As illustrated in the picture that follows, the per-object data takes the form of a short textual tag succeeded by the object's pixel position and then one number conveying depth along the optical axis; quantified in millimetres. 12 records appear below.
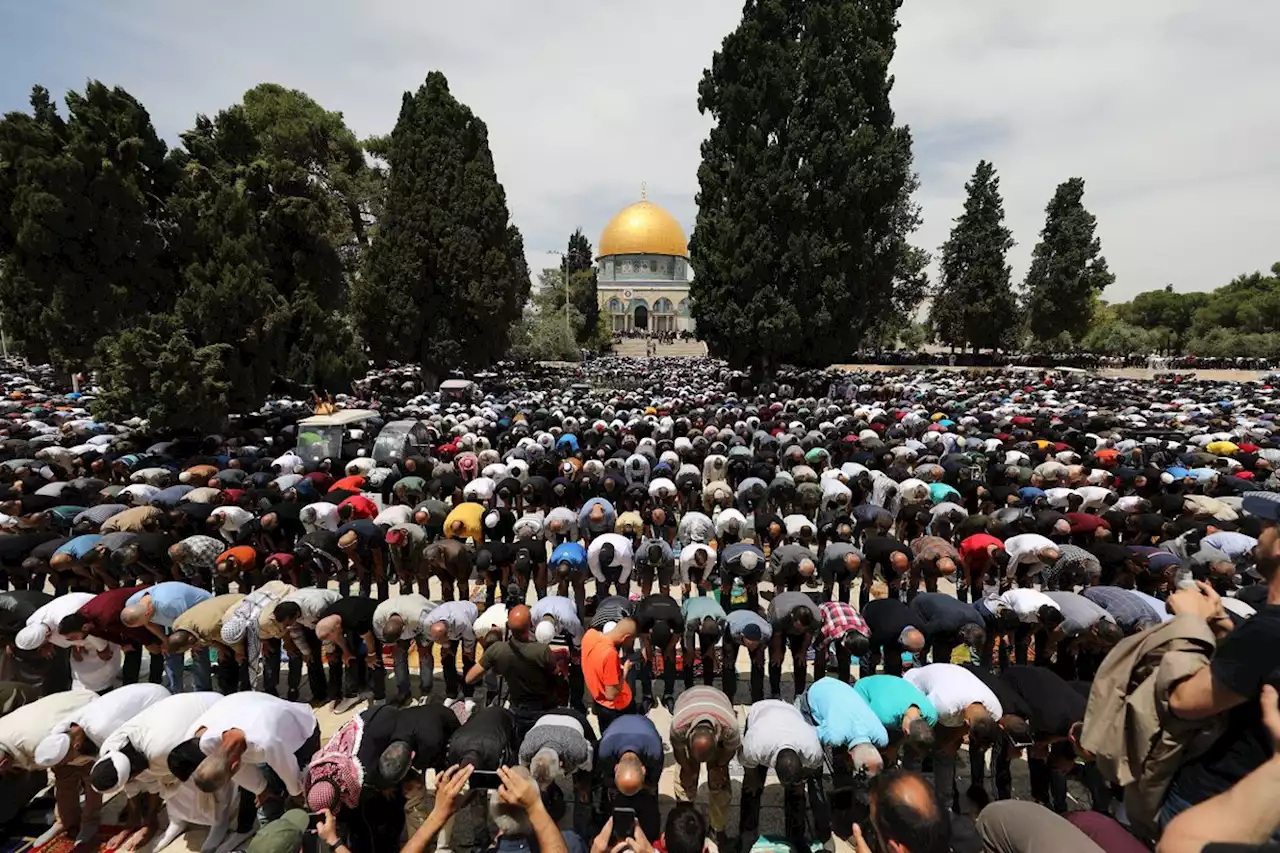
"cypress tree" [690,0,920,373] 23766
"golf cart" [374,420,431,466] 12531
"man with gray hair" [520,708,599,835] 3664
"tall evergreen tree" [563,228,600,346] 56062
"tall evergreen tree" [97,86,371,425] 13713
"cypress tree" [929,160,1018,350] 39062
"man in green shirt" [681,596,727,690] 5234
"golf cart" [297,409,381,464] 12586
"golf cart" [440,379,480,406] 22609
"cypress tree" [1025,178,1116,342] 39688
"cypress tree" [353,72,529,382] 26594
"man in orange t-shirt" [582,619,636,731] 4629
